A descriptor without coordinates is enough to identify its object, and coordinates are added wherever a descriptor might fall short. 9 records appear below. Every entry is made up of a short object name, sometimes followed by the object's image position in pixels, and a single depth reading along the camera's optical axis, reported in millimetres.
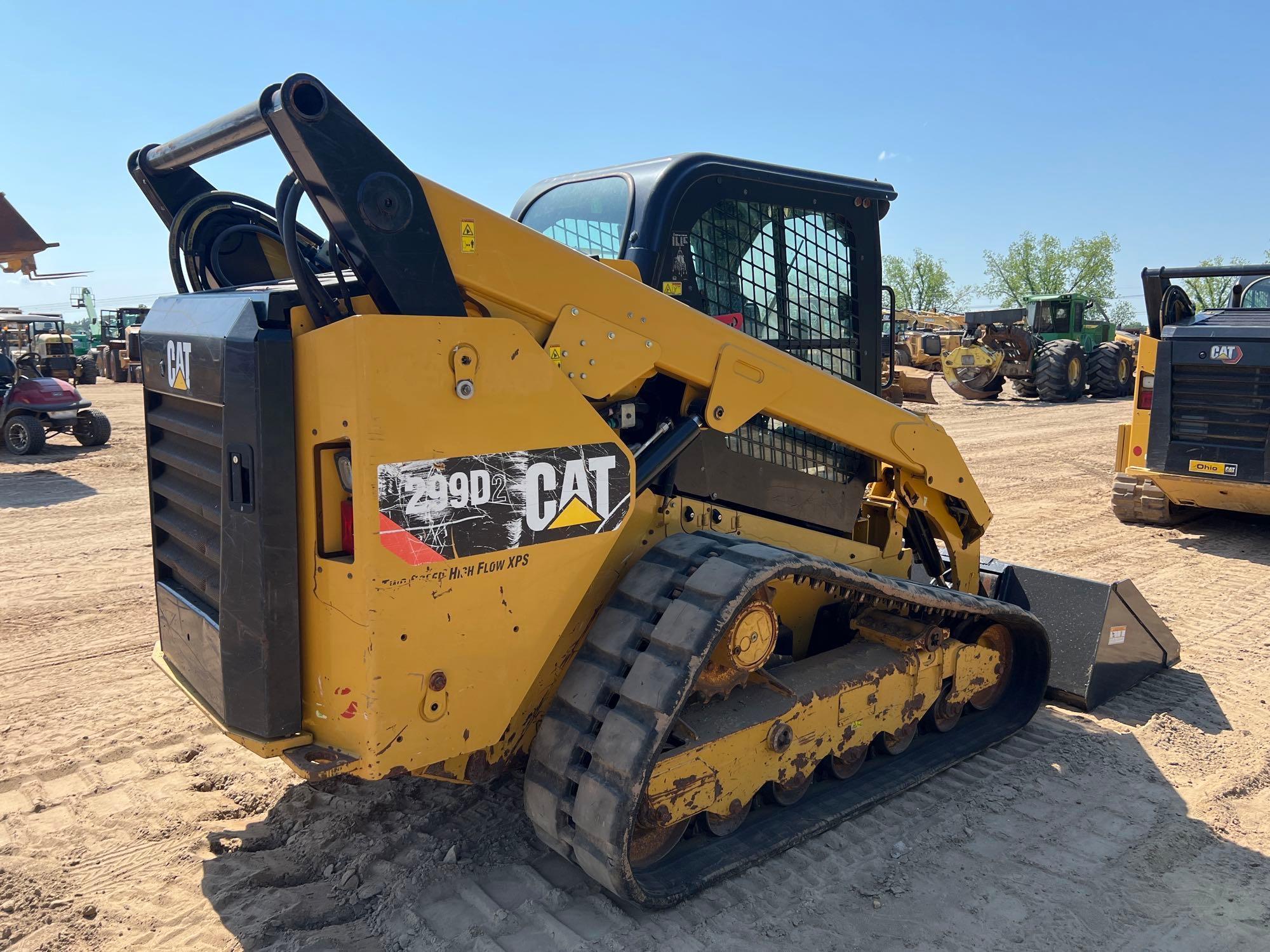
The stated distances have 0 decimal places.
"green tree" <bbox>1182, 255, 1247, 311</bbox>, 47344
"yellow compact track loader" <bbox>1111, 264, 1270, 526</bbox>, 7574
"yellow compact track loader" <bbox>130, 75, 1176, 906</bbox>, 2600
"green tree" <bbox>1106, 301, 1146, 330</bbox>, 75012
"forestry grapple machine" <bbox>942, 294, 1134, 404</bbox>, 22156
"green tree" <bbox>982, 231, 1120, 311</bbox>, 64188
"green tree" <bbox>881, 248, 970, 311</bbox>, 71375
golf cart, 13219
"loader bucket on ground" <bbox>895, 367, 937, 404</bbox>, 20875
